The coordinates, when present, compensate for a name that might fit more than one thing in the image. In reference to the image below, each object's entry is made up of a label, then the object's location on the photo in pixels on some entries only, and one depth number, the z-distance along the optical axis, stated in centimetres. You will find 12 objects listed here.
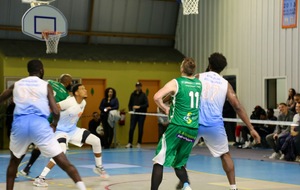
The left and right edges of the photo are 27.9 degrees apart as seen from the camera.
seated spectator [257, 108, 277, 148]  2052
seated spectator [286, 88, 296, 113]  1925
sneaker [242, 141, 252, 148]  2152
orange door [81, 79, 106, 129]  2445
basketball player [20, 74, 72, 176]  1209
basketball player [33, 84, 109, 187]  1155
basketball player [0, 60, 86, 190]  827
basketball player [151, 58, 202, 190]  851
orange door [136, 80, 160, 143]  2570
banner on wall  2070
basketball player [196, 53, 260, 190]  909
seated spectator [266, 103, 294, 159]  1712
